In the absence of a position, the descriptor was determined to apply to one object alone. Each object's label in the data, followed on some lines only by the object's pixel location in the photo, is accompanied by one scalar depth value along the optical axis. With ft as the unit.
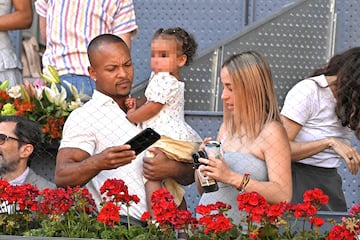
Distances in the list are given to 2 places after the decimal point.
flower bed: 30.32
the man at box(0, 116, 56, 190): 39.78
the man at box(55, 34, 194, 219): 35.60
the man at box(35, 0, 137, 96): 45.78
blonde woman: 33.27
